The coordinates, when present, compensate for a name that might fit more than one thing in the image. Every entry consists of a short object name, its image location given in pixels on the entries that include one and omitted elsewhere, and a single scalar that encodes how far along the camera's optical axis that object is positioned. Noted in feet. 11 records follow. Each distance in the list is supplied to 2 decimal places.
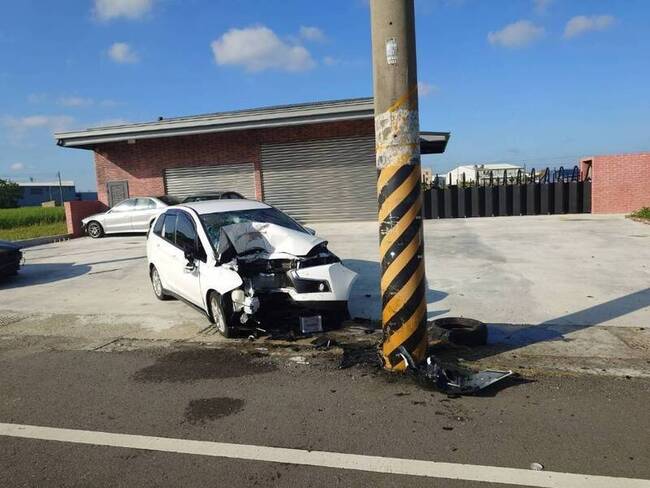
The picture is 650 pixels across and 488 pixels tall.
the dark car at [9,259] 35.17
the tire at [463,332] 18.44
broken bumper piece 14.56
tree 281.74
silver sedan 60.85
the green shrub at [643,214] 52.95
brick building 61.82
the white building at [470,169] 121.85
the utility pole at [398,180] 15.66
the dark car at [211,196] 54.30
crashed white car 19.86
